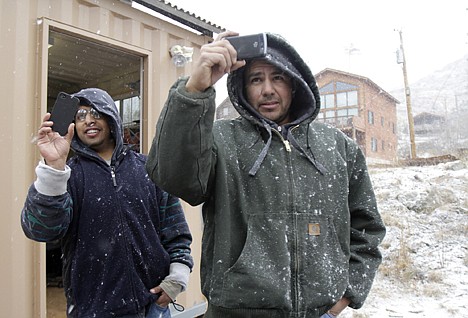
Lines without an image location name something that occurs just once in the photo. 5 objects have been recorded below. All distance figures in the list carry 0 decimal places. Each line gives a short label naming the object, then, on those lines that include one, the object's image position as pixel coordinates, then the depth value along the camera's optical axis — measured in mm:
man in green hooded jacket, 1256
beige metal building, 2938
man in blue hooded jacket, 1761
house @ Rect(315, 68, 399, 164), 31131
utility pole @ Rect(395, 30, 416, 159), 20059
